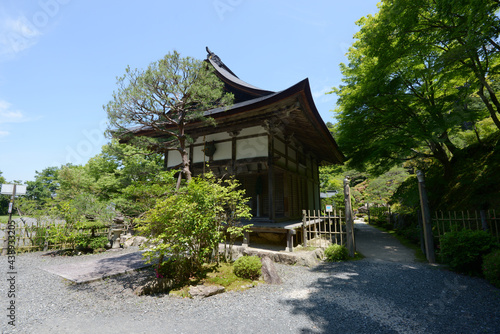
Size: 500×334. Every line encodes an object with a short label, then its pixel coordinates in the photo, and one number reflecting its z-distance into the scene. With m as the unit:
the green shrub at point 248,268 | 5.33
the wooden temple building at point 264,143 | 7.63
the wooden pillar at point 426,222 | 6.62
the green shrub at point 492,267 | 4.54
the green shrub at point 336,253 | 7.11
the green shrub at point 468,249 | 5.25
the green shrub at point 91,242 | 8.77
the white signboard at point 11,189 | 8.62
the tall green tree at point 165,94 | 5.61
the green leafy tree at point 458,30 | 5.81
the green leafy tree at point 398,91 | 7.58
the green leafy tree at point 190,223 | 4.70
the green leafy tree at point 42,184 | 42.71
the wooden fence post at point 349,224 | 7.30
